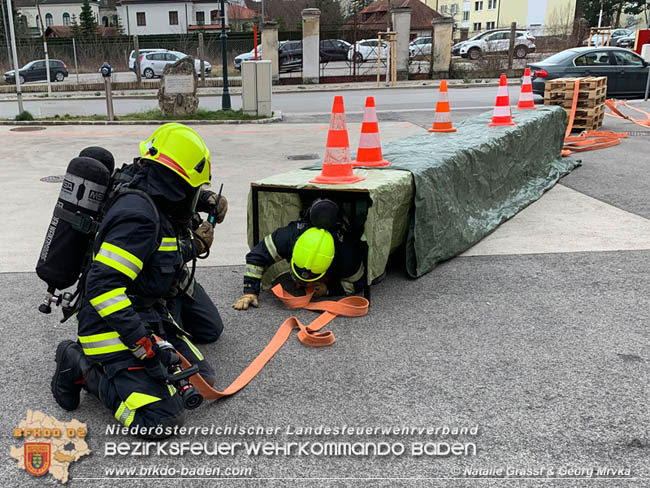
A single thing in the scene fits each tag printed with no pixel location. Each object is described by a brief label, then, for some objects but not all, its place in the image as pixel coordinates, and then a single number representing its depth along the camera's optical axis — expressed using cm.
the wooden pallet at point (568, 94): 1141
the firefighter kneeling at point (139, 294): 298
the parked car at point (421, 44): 3541
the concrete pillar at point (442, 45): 2822
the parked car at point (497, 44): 3494
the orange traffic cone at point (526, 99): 920
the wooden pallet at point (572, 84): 1145
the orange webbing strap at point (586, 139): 1052
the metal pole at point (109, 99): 1520
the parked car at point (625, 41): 3803
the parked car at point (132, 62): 3019
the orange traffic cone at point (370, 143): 557
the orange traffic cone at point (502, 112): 766
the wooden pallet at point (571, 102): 1149
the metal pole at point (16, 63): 1423
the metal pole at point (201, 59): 2709
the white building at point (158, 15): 7231
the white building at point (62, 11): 8423
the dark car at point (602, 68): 1670
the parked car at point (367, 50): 3259
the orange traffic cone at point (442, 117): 769
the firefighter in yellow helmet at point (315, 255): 452
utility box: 1583
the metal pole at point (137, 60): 2740
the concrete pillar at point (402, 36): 2781
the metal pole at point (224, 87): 1675
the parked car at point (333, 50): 3039
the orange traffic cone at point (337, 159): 492
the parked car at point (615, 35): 3476
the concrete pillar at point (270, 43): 2706
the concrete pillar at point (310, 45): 2694
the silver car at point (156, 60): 3209
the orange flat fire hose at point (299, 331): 338
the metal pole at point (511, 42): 2870
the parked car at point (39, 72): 3191
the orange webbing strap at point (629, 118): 1298
